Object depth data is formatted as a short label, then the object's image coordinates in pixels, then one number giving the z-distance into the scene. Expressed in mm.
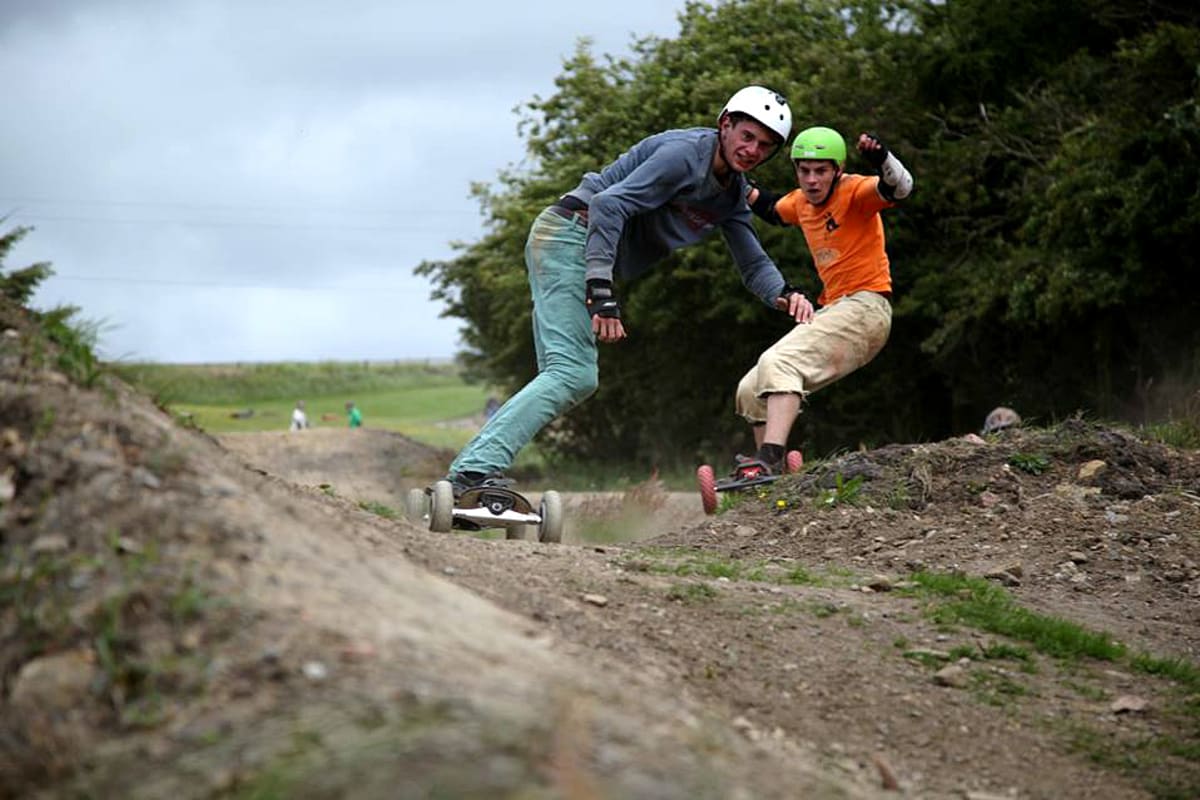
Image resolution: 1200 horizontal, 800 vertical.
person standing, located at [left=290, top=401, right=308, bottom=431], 48638
